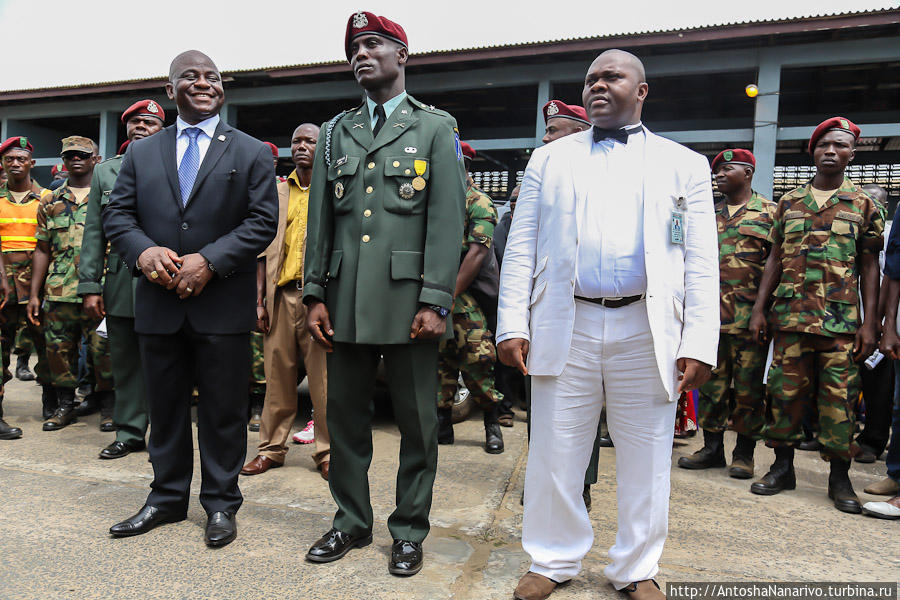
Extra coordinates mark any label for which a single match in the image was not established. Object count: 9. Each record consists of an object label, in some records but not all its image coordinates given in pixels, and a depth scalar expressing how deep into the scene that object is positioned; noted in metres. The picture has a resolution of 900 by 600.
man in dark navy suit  2.96
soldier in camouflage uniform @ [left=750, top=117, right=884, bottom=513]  3.80
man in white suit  2.44
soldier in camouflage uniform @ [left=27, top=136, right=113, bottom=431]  5.05
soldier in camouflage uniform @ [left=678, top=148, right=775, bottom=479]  4.30
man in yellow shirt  4.05
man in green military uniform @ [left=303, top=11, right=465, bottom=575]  2.71
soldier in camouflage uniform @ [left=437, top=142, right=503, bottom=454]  4.68
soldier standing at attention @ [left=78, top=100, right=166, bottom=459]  4.22
